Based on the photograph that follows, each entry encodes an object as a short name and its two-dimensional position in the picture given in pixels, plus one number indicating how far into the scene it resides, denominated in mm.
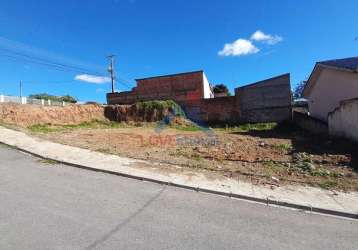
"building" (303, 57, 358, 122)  14154
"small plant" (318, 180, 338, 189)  6113
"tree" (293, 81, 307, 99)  55631
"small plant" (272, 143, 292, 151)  10758
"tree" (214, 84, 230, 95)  53612
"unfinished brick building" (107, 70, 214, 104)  31406
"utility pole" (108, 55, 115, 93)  36719
